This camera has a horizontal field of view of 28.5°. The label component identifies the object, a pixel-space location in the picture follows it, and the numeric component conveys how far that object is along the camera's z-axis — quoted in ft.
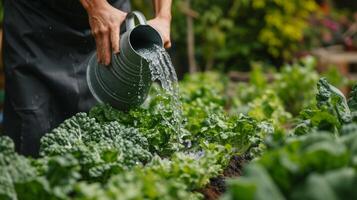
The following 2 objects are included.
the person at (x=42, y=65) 11.27
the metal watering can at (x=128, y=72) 8.84
